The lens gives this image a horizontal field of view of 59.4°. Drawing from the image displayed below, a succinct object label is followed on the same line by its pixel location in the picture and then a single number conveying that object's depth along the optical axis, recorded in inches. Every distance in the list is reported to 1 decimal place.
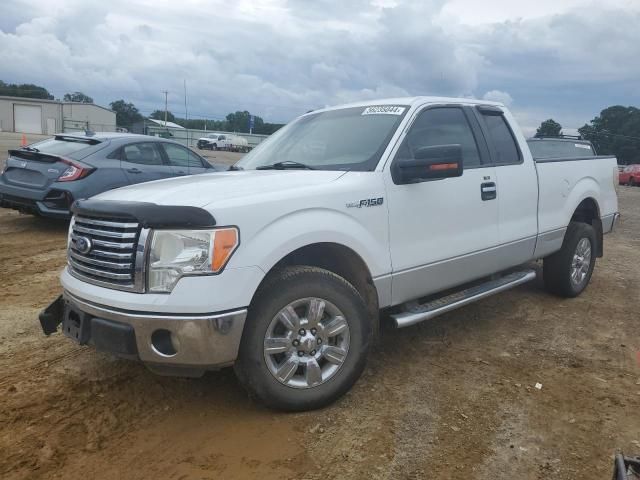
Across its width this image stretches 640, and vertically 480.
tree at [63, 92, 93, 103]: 4160.9
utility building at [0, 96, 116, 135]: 2541.8
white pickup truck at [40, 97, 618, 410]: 112.7
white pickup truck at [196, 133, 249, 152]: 2226.9
